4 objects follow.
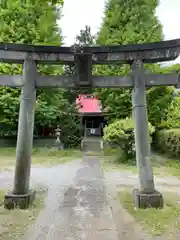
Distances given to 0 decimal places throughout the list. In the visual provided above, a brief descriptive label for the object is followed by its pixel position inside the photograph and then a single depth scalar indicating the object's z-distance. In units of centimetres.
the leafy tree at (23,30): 1652
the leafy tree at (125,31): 1680
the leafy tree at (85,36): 2752
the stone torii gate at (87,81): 563
